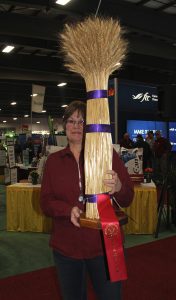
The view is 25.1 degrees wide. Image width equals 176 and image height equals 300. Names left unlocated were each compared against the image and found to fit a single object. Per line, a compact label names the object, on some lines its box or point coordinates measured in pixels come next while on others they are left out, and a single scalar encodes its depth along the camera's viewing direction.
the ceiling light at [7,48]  10.53
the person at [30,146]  9.92
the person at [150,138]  10.82
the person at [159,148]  10.04
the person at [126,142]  9.14
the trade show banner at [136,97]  10.72
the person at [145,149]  9.51
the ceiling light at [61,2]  6.40
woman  1.42
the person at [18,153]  10.35
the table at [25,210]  4.83
